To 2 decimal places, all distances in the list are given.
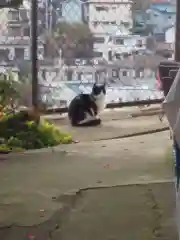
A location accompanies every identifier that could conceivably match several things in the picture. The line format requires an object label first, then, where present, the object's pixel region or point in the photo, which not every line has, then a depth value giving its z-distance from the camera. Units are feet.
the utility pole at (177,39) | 19.66
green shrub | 13.33
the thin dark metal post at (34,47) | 17.30
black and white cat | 16.12
